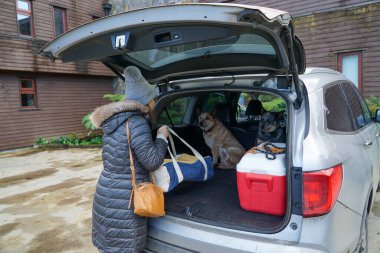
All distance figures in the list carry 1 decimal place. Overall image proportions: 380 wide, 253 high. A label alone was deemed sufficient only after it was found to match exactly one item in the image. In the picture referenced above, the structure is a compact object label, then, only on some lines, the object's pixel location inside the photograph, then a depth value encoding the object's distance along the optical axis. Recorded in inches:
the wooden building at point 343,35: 379.9
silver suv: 66.1
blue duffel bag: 95.0
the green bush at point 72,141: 502.7
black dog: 143.0
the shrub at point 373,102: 324.3
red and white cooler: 76.6
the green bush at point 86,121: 494.6
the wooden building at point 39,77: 466.3
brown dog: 149.5
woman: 82.7
